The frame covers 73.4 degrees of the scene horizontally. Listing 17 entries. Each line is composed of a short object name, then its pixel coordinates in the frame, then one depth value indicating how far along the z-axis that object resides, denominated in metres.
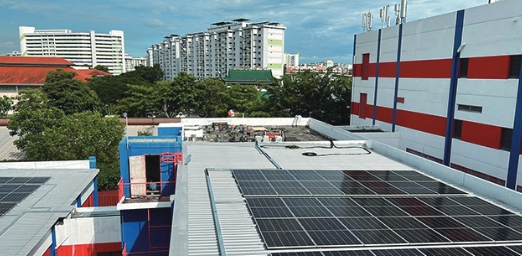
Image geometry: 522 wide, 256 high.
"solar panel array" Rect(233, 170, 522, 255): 7.33
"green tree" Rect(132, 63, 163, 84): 99.77
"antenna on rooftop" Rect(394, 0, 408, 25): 25.38
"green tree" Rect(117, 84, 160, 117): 42.91
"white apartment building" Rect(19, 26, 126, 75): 155.50
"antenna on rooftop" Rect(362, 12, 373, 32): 30.57
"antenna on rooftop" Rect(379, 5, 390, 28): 28.02
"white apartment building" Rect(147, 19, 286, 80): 113.38
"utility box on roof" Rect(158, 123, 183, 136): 19.27
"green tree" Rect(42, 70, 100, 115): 42.09
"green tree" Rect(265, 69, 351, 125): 37.41
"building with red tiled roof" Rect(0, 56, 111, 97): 64.75
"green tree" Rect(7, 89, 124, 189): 22.44
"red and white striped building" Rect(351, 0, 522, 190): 16.47
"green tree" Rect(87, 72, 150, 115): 58.75
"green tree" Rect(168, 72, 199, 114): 41.78
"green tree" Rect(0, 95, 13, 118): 47.38
